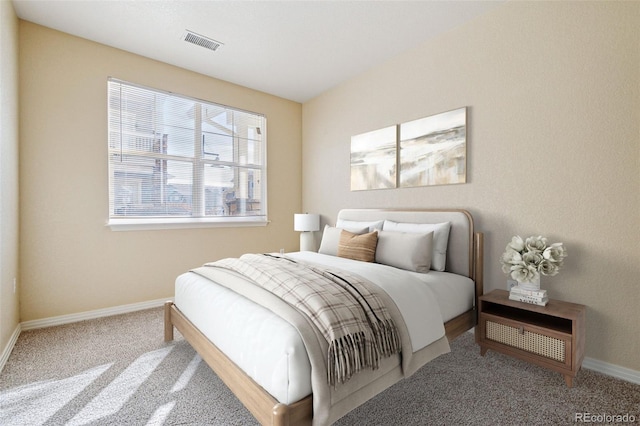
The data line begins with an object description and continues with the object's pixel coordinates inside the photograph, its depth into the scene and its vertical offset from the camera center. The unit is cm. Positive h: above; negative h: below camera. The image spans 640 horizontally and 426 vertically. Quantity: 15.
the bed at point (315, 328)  124 -62
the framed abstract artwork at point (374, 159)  335 +60
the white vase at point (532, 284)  207 -54
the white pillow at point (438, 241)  257 -28
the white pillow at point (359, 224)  309 -17
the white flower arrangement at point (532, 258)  203 -35
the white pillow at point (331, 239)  309 -33
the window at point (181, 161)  321 +60
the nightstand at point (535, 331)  184 -83
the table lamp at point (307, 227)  410 -25
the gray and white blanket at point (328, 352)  123 -76
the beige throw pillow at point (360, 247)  270 -36
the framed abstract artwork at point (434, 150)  274 +60
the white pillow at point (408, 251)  242 -36
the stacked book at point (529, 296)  204 -62
